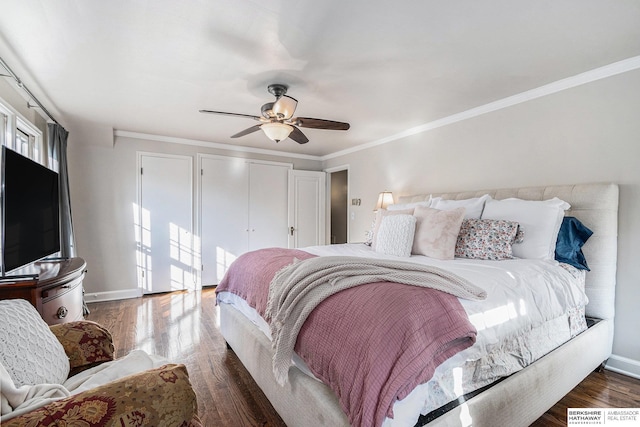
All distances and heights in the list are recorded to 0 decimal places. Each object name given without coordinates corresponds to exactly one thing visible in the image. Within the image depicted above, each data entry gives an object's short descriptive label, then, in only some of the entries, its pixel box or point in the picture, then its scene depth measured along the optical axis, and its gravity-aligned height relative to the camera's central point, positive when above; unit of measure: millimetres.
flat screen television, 1531 -54
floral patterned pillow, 2252 -260
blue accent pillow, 2223 -270
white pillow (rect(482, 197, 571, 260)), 2217 -130
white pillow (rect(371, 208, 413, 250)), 2950 -130
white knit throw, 1388 -377
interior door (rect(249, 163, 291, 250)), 5051 -15
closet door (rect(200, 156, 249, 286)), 4668 -147
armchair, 729 -515
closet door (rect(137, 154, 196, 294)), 4254 -294
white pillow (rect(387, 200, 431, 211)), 3163 -11
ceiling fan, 2369 +732
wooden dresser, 1499 -465
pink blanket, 1053 -529
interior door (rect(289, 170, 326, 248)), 5383 -66
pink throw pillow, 2367 -228
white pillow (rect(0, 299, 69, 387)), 911 -484
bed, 1289 -857
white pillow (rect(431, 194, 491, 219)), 2715 +3
